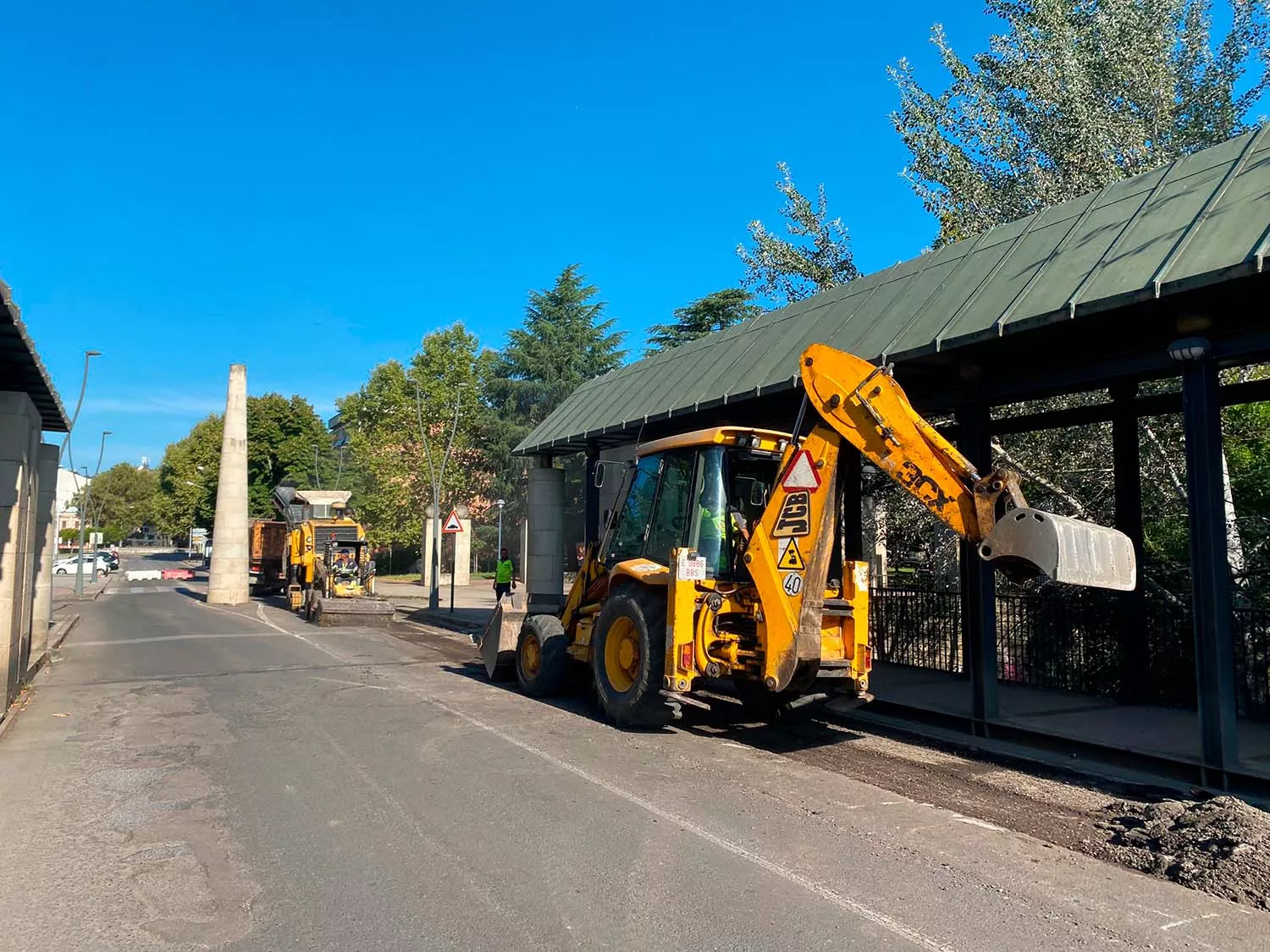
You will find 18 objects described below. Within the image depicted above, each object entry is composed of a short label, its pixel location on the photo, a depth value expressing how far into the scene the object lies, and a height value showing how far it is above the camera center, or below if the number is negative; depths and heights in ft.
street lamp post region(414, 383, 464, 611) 88.89 -0.18
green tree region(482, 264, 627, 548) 145.48 +31.54
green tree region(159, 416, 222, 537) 247.70 +20.68
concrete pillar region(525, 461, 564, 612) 62.59 +2.27
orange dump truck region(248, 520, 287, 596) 125.08 -0.28
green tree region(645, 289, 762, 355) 119.96 +32.88
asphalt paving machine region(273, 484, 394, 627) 73.46 -1.18
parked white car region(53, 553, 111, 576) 192.39 -3.49
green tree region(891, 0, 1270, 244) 50.06 +26.97
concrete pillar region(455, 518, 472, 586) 127.85 +0.03
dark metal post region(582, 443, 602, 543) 52.06 +2.60
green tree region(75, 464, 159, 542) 350.91 +21.84
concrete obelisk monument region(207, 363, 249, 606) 106.01 +4.66
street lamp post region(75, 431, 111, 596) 115.75 -3.40
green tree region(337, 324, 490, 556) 147.43 +19.37
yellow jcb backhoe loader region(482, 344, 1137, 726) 22.89 +0.30
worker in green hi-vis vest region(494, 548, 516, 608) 82.69 -1.90
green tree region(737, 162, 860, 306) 63.87 +21.86
